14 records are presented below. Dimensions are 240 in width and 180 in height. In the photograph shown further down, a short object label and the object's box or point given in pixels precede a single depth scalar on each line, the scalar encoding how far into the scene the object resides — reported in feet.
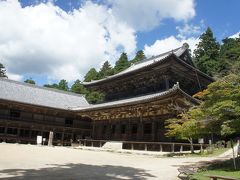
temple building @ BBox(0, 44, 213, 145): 67.40
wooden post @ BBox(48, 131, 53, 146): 79.61
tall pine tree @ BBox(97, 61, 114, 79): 166.45
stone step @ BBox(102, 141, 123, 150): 71.20
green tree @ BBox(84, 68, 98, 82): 175.89
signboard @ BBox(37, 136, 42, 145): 76.72
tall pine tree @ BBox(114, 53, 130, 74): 163.89
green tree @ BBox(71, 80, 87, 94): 172.36
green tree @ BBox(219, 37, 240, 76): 34.70
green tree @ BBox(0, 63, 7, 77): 222.48
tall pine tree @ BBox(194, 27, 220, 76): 136.80
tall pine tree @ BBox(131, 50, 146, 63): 166.74
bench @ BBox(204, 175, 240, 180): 21.52
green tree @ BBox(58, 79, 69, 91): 215.67
